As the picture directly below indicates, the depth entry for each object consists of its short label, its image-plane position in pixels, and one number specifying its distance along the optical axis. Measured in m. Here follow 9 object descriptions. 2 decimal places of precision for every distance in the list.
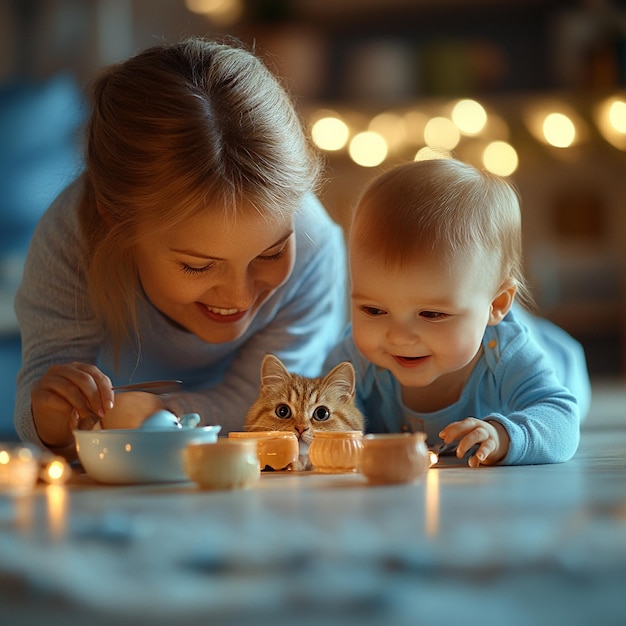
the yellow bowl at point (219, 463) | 0.83
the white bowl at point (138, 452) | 0.87
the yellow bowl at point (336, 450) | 0.98
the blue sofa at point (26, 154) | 2.90
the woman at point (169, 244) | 1.20
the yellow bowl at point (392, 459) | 0.86
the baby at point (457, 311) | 1.12
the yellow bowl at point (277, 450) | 1.03
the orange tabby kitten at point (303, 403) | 1.12
